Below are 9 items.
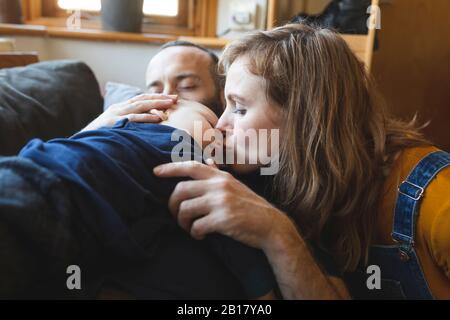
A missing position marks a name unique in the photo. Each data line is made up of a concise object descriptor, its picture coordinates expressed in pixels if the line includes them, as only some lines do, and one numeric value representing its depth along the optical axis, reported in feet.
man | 4.01
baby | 2.14
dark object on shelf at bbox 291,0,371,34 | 6.36
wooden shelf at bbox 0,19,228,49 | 7.08
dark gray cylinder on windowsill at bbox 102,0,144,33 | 7.15
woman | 2.78
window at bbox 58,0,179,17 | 7.89
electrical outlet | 7.32
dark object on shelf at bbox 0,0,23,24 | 6.74
